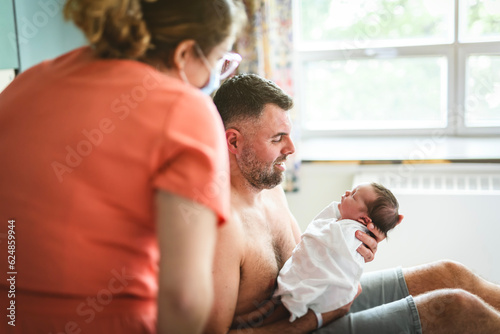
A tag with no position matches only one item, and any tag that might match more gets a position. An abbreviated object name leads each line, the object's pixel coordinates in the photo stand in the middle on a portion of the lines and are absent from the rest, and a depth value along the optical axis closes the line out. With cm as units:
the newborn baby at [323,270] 153
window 306
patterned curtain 290
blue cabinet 242
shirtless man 152
